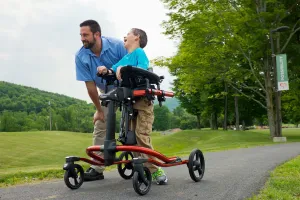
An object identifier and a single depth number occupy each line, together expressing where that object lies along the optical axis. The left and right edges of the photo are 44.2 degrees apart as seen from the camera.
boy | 4.21
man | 4.62
